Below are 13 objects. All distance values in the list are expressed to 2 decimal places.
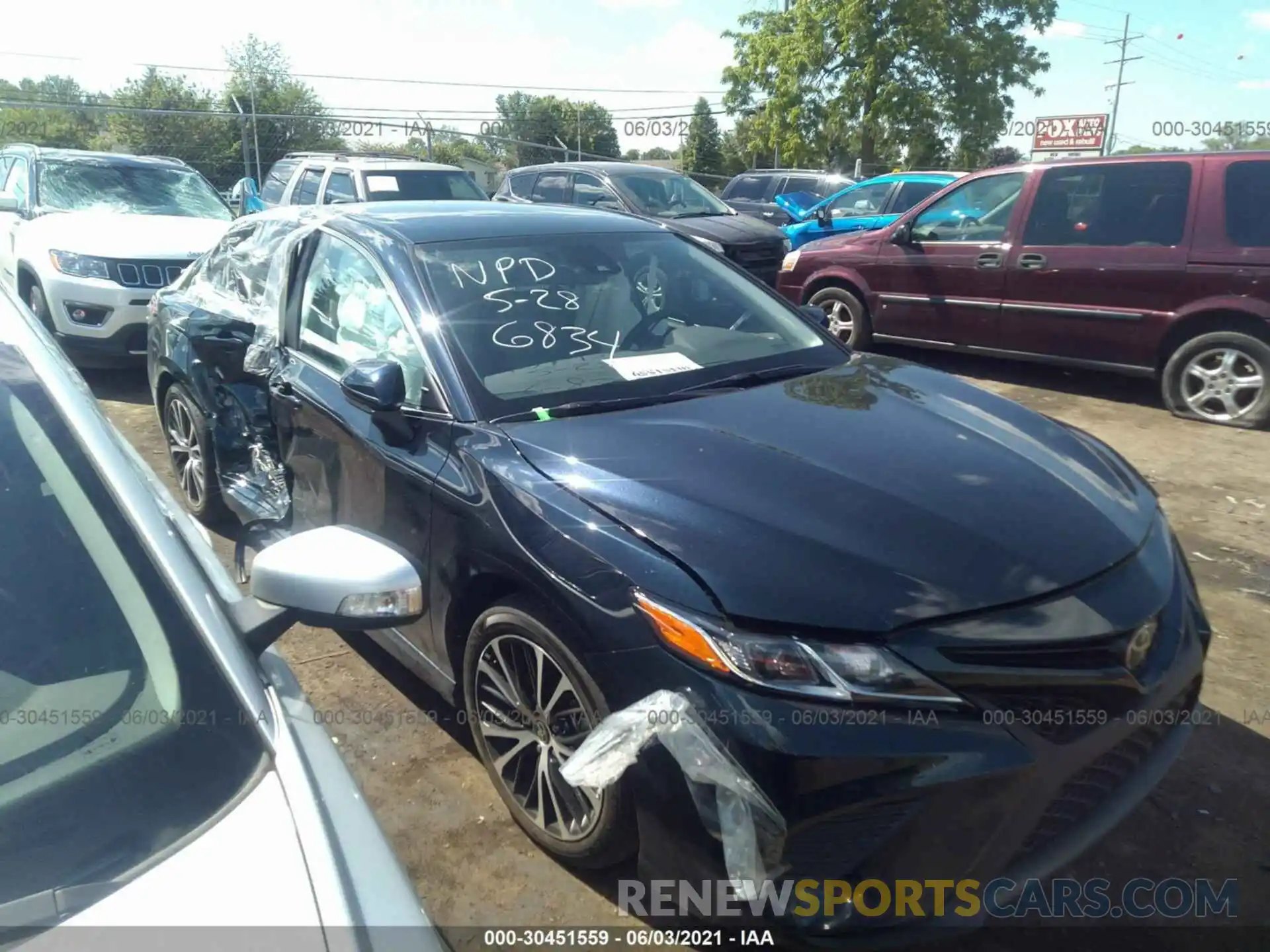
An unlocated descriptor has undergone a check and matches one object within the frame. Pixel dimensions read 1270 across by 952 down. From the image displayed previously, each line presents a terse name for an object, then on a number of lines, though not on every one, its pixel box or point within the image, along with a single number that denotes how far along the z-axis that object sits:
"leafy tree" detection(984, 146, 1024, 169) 31.10
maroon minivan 6.12
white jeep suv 6.86
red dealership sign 39.06
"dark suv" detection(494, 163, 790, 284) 10.34
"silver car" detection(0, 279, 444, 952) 1.13
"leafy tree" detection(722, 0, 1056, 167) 23.44
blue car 12.15
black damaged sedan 1.92
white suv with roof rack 10.56
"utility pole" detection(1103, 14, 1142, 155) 39.69
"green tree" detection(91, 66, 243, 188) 25.11
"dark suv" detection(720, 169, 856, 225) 14.65
